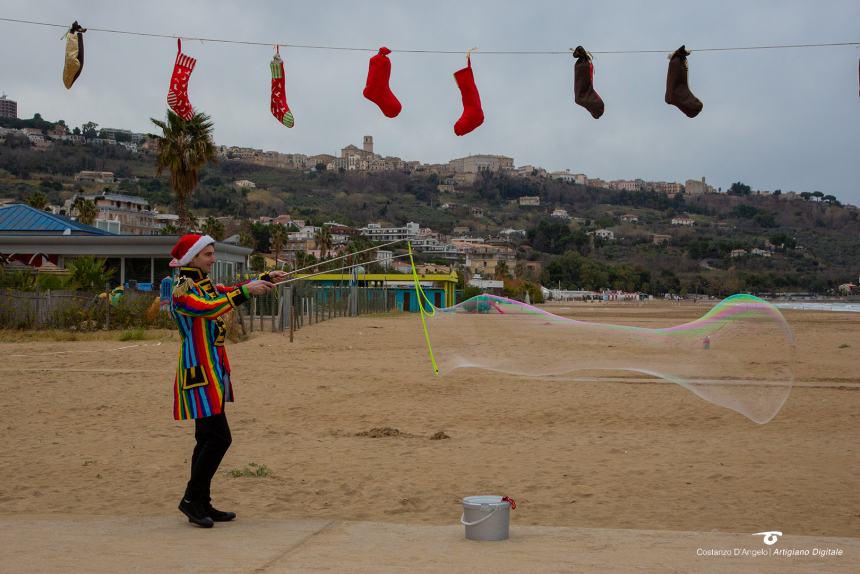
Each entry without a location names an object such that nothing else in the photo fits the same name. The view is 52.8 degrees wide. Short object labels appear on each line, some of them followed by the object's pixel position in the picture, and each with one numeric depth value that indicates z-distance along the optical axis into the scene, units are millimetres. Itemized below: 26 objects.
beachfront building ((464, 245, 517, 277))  146725
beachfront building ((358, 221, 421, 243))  127406
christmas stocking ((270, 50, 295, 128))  12469
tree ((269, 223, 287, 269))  90562
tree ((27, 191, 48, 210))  61594
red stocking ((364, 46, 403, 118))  11961
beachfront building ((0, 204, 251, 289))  36219
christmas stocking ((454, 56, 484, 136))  11875
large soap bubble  8789
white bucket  5555
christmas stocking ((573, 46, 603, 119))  10930
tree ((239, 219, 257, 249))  102006
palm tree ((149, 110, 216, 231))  35625
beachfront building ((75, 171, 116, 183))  166250
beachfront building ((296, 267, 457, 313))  66625
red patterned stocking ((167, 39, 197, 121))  12312
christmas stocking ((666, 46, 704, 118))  10609
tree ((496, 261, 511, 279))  131675
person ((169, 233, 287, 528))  6145
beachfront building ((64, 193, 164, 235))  115562
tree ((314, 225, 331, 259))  86000
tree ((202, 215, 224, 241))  74538
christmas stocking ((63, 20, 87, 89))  11156
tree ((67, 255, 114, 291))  30812
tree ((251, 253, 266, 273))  102131
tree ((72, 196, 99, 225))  64750
